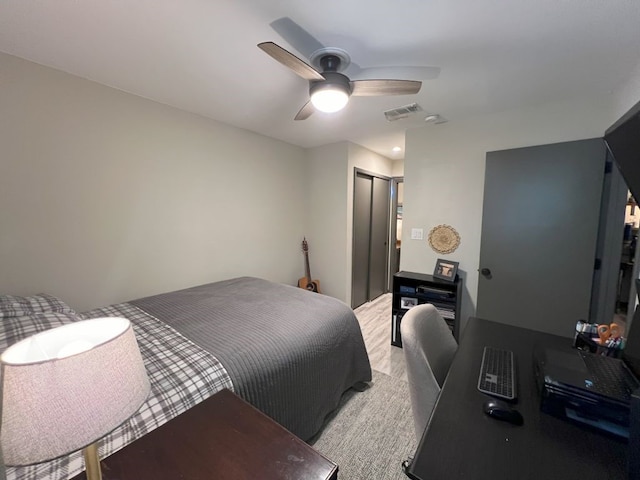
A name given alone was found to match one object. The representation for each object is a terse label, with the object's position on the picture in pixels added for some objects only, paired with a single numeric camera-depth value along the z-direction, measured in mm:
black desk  663
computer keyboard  945
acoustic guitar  3770
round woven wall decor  2725
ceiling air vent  2305
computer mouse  815
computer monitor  760
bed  1060
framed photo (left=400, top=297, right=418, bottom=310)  2691
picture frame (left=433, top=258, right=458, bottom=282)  2615
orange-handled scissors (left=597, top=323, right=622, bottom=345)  1168
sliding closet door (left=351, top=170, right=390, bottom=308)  3691
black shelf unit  2543
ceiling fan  1512
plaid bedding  769
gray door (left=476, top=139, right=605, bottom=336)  2016
